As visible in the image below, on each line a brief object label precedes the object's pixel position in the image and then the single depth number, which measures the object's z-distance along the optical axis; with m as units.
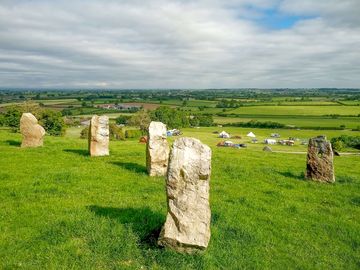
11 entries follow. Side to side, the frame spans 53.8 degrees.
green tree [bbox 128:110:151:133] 105.21
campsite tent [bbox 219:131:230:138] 94.64
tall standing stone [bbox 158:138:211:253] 9.34
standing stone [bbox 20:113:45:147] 24.49
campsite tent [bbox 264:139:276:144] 85.44
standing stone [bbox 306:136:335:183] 18.53
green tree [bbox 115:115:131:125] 117.57
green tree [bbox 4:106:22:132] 64.31
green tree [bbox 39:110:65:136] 67.94
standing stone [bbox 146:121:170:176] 17.83
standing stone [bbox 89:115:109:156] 22.50
